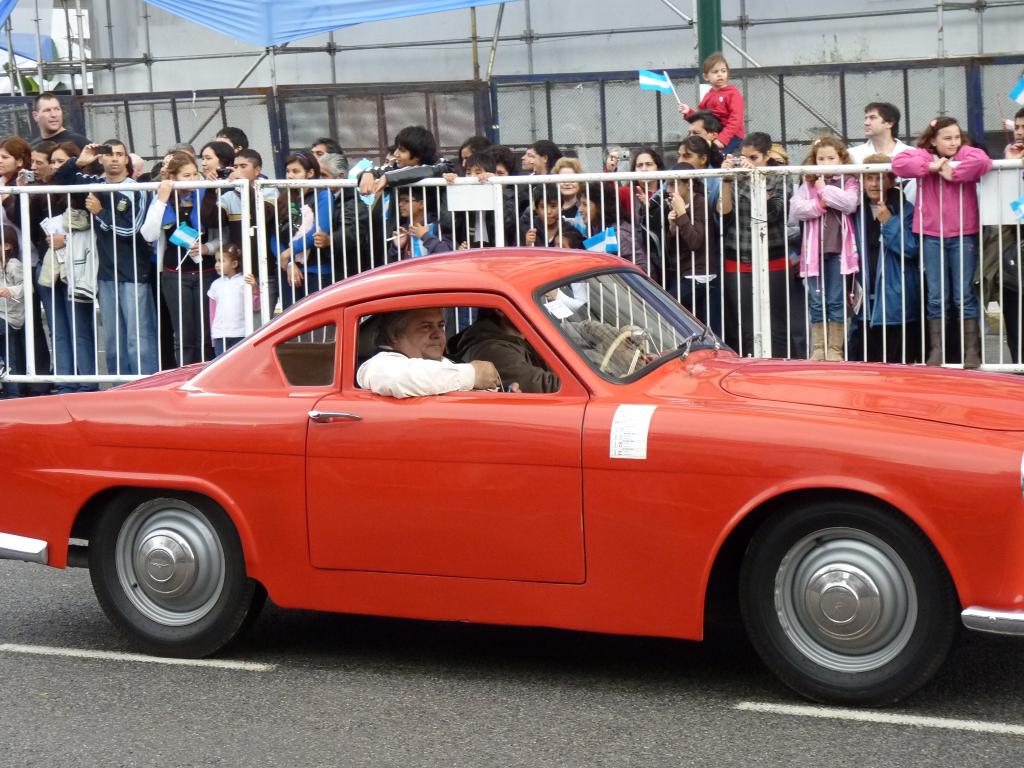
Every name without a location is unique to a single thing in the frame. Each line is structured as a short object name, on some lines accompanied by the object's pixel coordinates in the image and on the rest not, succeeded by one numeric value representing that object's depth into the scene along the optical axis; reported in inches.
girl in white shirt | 406.6
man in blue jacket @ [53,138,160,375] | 414.0
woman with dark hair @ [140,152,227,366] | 408.5
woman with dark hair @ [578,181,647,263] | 380.5
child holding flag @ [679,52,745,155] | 474.9
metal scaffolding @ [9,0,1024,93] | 609.9
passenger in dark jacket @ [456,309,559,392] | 218.4
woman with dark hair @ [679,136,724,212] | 391.2
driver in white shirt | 221.1
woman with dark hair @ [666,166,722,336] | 374.3
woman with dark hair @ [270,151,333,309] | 397.4
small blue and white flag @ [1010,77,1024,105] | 376.8
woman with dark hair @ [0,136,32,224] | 445.4
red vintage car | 192.4
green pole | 516.4
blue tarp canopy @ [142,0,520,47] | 559.8
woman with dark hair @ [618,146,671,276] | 378.3
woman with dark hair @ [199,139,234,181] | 442.3
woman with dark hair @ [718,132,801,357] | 373.1
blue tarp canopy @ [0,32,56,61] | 944.3
